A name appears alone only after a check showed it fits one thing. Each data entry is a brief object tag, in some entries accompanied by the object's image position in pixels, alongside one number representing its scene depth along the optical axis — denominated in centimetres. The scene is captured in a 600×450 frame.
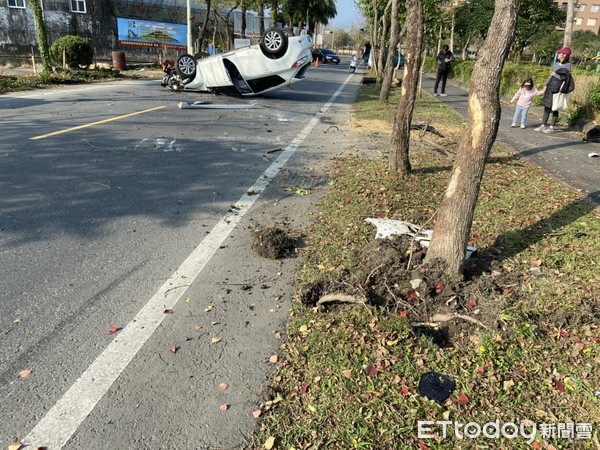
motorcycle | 4239
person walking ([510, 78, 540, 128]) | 1173
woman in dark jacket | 1113
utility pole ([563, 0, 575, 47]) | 1680
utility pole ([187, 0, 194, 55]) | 2623
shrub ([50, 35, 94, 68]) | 2286
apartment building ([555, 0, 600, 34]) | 9056
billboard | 3616
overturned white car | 1495
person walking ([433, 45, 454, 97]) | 1827
